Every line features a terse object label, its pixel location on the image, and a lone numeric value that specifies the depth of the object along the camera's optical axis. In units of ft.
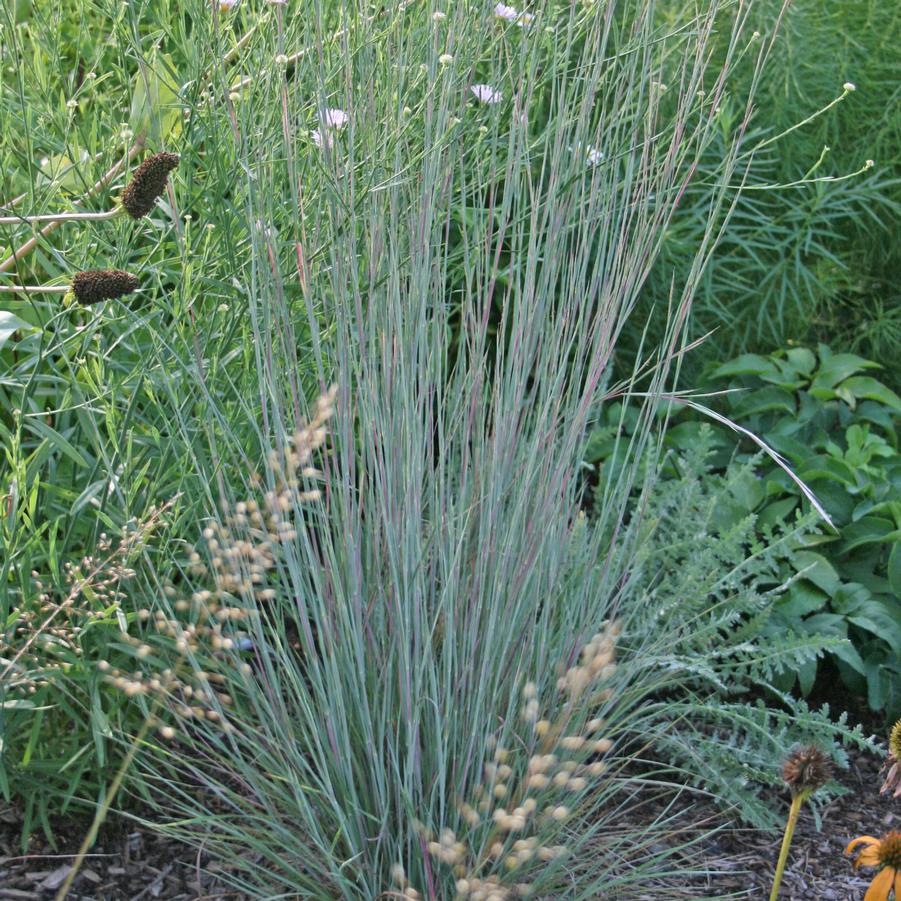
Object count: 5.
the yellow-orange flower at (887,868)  5.39
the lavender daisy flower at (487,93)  5.47
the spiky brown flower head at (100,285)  5.14
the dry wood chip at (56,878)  5.71
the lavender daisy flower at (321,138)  5.17
